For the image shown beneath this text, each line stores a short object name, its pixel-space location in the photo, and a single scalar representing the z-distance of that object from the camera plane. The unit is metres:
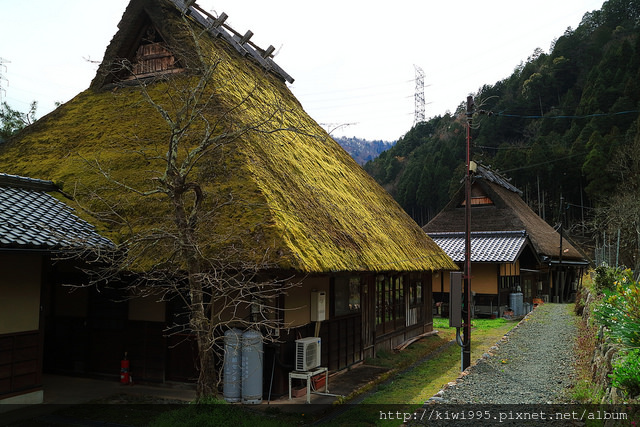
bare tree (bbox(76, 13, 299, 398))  5.58
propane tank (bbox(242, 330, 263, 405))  6.88
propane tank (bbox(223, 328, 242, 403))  6.93
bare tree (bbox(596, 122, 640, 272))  22.23
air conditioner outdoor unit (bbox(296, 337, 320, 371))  7.41
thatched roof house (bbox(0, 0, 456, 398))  7.20
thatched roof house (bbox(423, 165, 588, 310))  21.22
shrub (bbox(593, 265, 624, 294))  11.99
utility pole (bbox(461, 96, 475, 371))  9.36
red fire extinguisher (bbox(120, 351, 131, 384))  7.98
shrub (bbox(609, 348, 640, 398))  4.07
